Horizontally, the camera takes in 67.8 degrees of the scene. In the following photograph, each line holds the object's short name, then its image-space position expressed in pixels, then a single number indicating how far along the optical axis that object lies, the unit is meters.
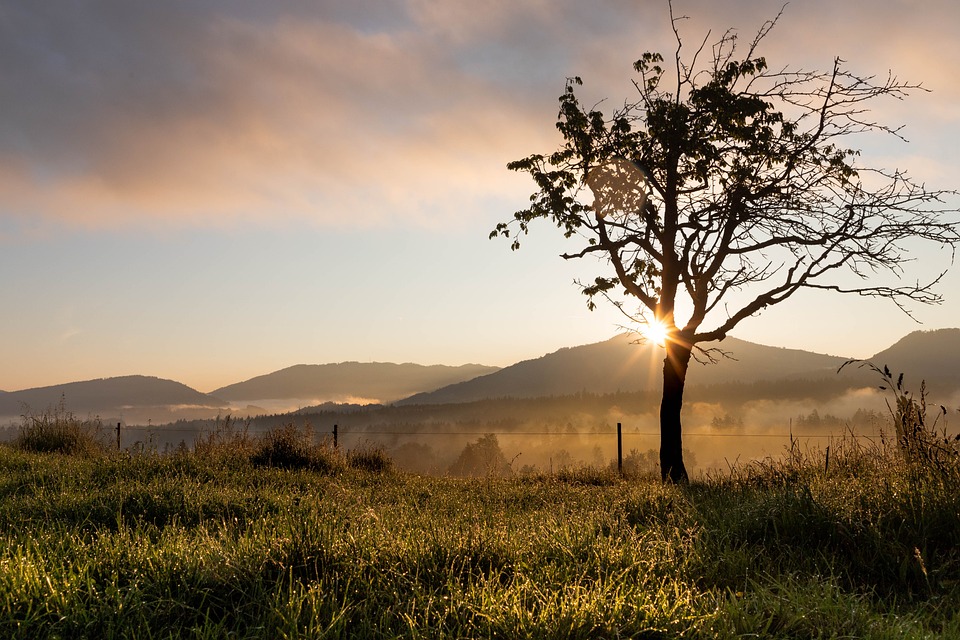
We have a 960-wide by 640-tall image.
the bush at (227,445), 14.01
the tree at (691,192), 14.30
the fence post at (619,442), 17.90
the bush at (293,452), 14.34
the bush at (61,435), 16.05
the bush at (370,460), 15.51
